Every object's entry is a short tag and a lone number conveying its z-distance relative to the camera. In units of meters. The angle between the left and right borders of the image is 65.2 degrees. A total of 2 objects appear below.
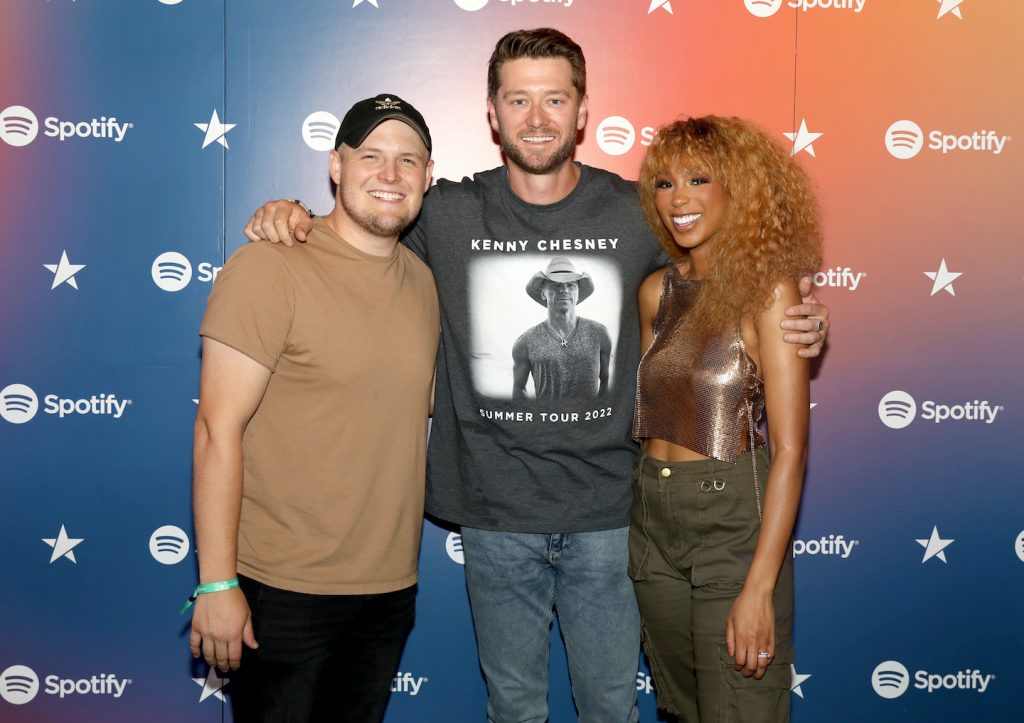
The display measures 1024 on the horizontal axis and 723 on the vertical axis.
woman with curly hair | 1.89
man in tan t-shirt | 1.79
